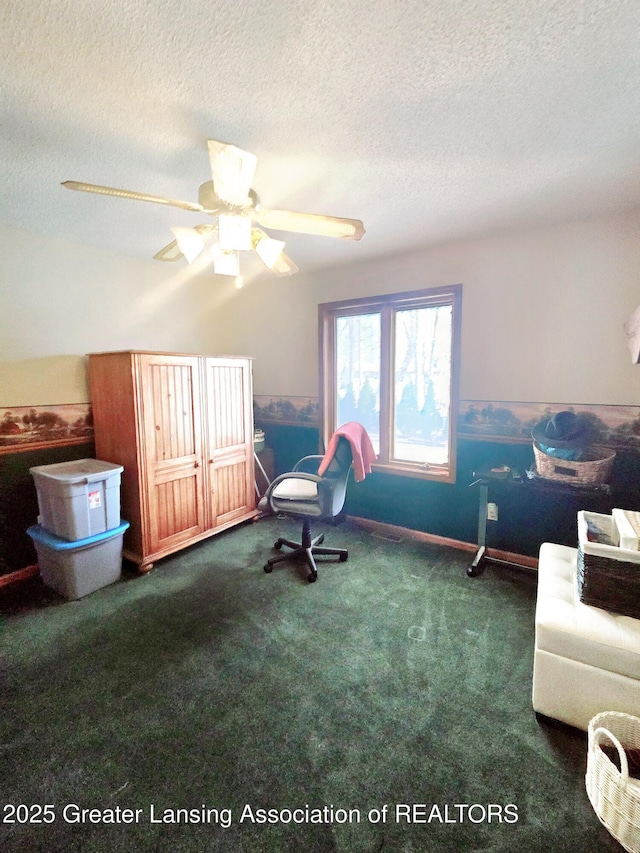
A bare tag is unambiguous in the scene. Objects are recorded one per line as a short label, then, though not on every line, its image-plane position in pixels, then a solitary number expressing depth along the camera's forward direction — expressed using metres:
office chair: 2.60
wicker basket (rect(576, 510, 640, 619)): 1.52
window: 3.17
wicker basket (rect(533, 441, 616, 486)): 2.25
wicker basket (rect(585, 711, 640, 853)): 1.11
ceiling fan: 1.45
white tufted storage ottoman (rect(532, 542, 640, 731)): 1.42
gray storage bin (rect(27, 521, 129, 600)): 2.44
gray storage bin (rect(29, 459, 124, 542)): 2.44
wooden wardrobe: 2.75
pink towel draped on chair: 2.55
